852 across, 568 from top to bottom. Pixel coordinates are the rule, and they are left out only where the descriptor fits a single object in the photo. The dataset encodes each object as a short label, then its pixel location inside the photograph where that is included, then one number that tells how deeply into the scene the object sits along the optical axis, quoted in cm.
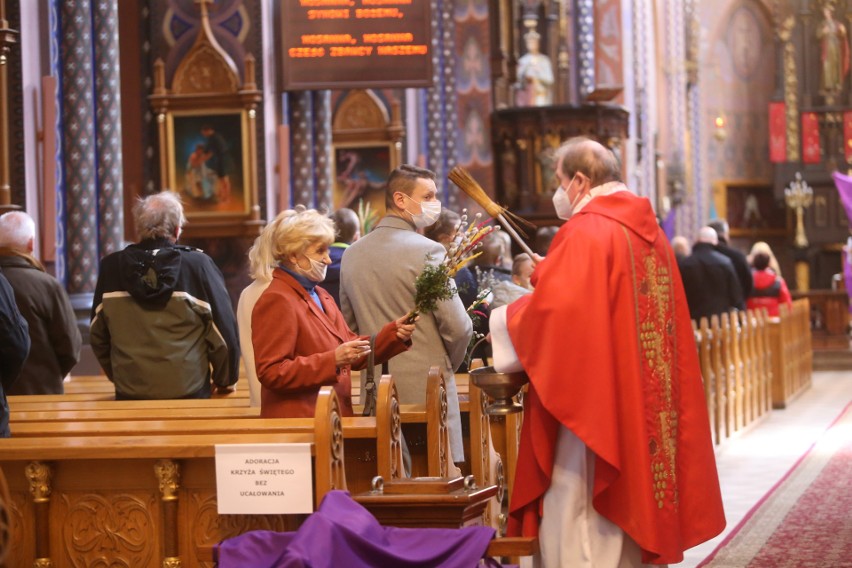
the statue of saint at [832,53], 2886
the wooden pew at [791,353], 1457
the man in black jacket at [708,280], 1361
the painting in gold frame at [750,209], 2892
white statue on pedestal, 2025
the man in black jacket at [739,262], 1391
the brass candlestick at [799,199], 2784
